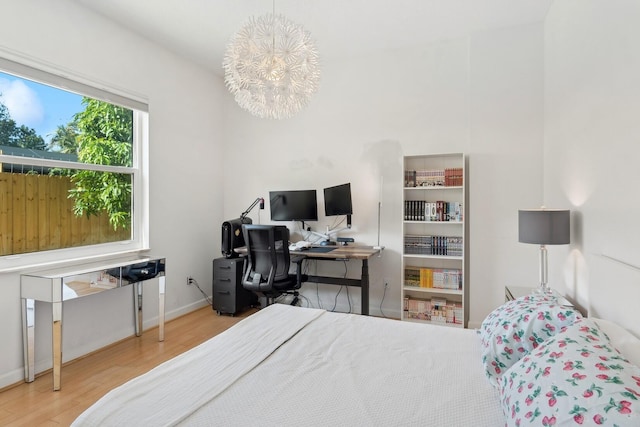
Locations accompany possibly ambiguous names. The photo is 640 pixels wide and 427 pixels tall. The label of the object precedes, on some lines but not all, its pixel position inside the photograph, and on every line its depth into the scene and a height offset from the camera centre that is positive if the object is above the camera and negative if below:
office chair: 3.31 -0.45
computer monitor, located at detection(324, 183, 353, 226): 3.72 +0.16
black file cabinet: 3.87 -0.81
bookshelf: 3.43 -0.25
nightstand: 2.53 -0.61
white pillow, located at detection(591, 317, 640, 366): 1.14 -0.46
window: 2.48 +0.38
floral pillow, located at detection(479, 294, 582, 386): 1.29 -0.46
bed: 0.94 -0.64
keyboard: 3.57 -0.36
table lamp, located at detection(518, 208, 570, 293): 2.27 -0.09
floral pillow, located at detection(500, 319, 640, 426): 0.79 -0.45
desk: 3.36 -0.42
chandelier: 2.04 +0.93
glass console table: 2.35 -0.53
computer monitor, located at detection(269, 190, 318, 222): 3.96 +0.11
